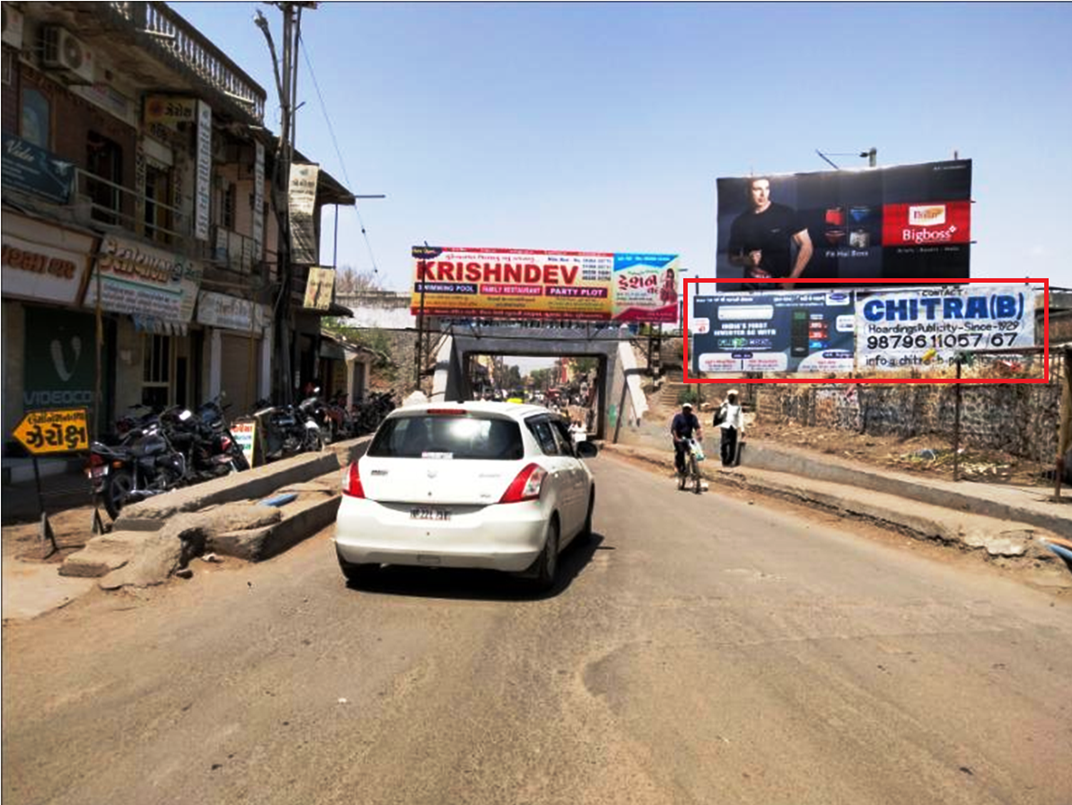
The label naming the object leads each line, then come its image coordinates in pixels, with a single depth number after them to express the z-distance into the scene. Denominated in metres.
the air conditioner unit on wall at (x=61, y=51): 13.92
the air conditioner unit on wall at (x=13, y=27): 12.90
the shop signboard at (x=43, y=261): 11.91
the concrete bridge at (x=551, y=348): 38.03
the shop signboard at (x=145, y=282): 14.17
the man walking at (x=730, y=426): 20.23
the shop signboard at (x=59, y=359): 13.93
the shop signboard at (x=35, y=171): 12.08
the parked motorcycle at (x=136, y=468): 9.58
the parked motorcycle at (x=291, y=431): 17.14
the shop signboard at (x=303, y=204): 20.94
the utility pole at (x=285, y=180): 20.00
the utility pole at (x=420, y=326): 36.88
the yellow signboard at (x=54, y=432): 7.88
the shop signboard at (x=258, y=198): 20.73
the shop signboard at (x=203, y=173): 17.42
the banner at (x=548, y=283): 37.22
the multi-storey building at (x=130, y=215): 13.16
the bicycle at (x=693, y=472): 16.50
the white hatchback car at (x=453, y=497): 6.67
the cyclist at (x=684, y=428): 16.78
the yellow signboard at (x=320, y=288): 23.25
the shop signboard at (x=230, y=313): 18.49
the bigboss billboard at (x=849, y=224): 30.31
